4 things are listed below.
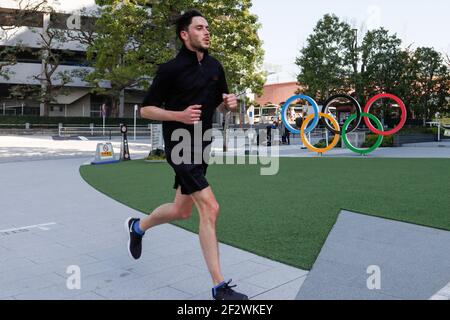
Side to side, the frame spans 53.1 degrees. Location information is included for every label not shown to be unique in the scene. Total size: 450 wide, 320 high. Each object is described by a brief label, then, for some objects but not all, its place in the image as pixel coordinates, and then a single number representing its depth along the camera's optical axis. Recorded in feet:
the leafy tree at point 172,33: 55.67
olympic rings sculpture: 45.20
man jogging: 11.20
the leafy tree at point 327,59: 115.03
